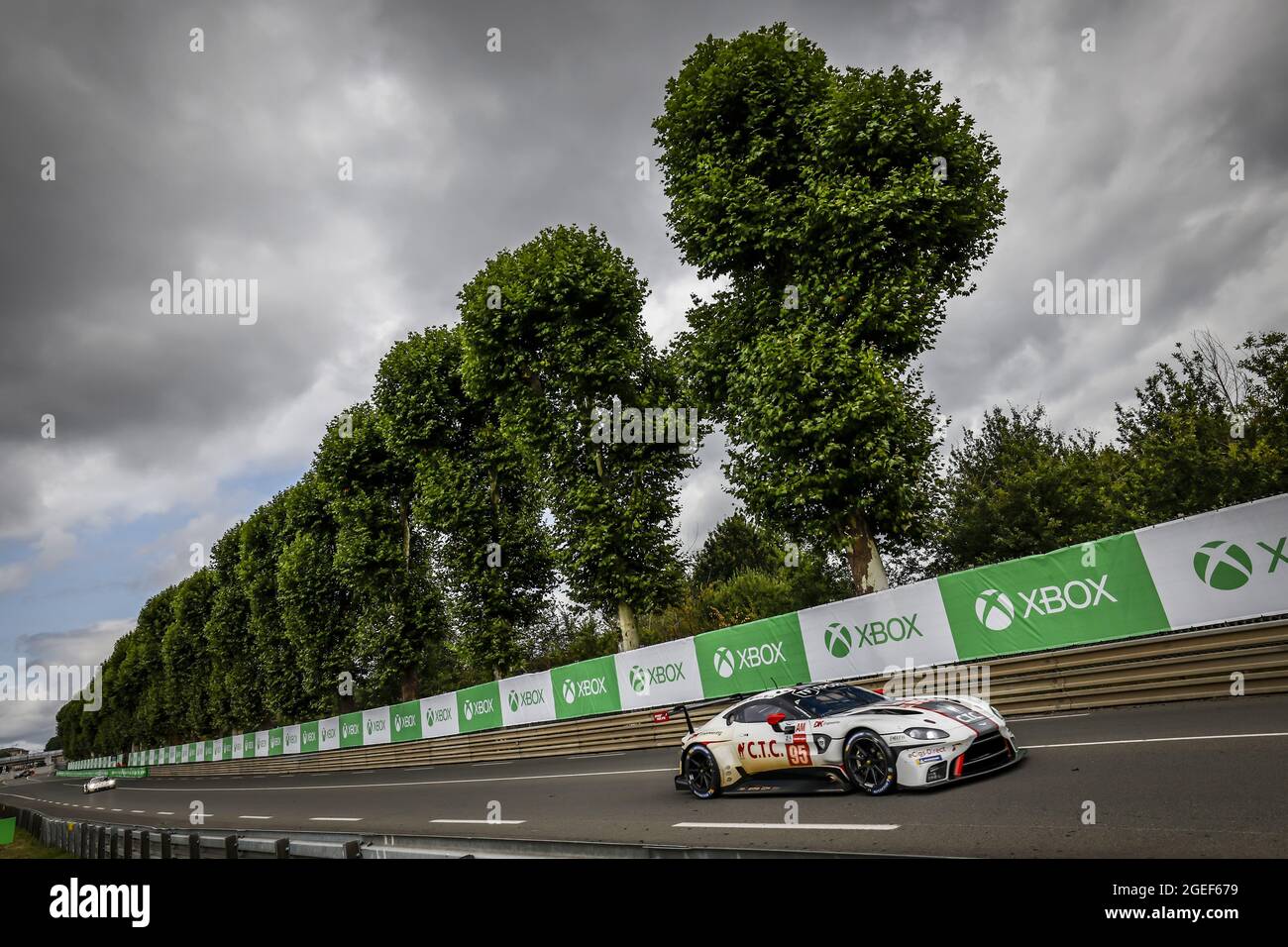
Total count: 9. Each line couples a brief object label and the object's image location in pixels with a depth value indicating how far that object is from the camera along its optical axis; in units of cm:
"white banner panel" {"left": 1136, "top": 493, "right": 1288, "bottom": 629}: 981
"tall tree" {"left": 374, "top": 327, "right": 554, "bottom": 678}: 2583
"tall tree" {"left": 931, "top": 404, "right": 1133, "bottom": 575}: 3662
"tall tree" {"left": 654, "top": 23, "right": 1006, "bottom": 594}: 1537
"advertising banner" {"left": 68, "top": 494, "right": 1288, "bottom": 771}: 1020
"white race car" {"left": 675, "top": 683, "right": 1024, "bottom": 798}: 823
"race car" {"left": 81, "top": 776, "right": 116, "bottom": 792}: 4725
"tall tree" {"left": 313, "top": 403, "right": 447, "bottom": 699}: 2980
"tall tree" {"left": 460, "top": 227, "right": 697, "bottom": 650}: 2106
